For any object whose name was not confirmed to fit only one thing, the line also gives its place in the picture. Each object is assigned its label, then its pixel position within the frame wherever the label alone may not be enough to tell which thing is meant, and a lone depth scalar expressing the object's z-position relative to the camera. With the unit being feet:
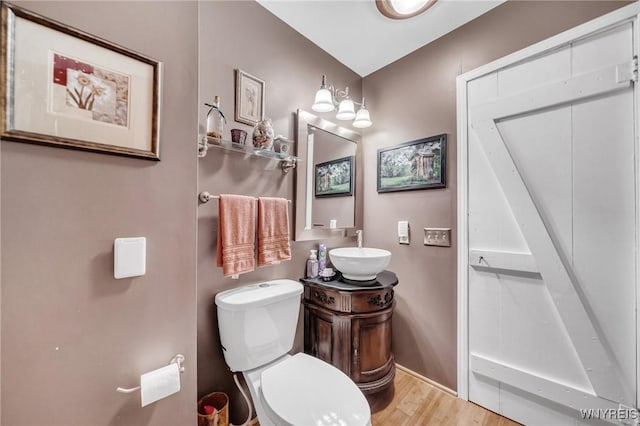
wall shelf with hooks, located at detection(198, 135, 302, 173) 3.85
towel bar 4.05
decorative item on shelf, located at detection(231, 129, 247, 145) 4.25
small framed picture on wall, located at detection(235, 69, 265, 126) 4.55
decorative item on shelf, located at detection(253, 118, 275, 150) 4.45
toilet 3.18
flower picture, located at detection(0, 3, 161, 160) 1.88
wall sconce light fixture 5.42
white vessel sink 5.00
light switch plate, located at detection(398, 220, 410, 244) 6.24
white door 3.83
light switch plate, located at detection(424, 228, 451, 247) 5.61
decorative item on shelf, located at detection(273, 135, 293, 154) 4.90
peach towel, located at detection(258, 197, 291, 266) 4.52
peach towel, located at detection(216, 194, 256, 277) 3.96
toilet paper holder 2.65
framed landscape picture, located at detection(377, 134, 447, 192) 5.71
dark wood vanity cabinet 4.86
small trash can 3.66
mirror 5.63
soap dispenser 5.66
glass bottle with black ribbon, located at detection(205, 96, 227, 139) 3.99
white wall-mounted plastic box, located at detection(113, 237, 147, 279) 2.31
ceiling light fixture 4.79
